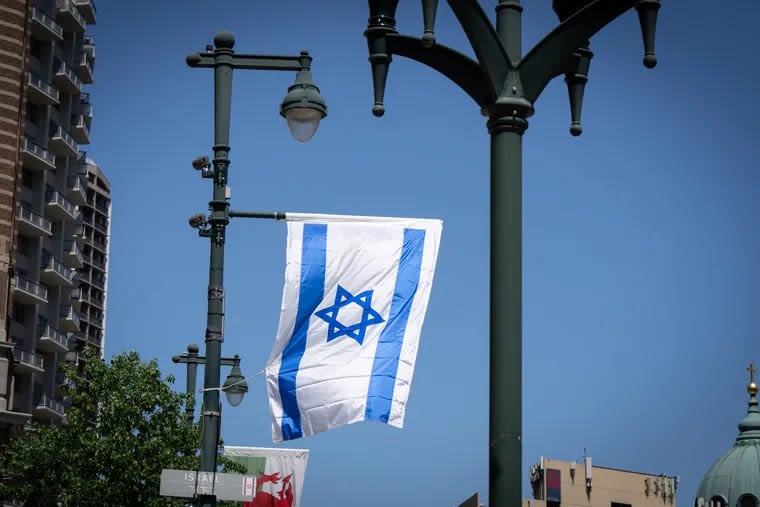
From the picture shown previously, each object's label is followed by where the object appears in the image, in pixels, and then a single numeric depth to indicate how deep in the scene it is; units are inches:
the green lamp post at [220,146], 635.5
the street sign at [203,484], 635.5
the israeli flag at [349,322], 562.3
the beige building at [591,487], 4653.1
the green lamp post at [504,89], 362.6
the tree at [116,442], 1581.0
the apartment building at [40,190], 2645.2
